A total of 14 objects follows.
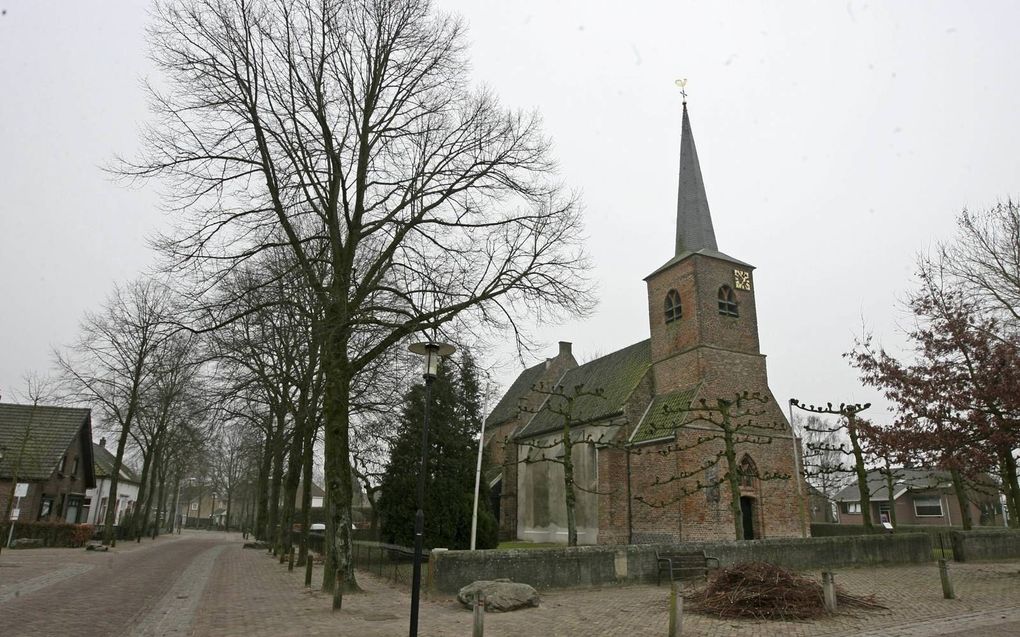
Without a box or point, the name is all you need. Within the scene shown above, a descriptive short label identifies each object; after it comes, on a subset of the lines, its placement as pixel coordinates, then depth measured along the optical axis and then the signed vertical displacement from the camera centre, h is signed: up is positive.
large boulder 11.41 -1.85
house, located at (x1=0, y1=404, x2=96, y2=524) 30.19 +1.63
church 26.59 +2.86
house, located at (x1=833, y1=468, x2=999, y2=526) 51.09 -0.95
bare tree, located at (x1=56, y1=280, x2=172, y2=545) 28.64 +4.68
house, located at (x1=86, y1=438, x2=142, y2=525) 49.06 +0.20
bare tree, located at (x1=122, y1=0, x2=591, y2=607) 13.70 +7.15
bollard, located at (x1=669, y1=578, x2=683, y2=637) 8.65 -1.60
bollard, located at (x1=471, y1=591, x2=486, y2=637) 8.38 -1.61
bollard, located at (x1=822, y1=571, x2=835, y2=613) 10.41 -1.56
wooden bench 14.55 -1.60
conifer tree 21.23 +0.51
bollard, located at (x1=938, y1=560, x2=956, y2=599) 12.08 -1.67
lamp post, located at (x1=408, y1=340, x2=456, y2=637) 8.59 +1.35
